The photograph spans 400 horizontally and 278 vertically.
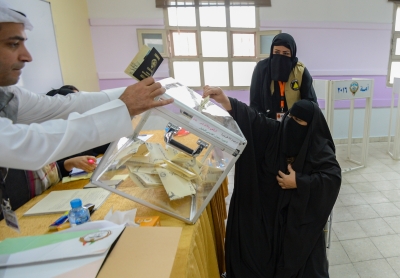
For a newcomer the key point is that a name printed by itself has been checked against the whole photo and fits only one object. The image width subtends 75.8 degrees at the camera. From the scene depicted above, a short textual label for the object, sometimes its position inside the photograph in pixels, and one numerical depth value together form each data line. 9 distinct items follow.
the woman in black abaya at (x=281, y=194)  1.31
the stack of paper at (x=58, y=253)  0.62
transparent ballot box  0.90
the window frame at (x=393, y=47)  4.24
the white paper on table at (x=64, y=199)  1.16
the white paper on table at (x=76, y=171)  1.59
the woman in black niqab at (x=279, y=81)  2.41
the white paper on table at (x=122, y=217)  0.97
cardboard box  0.64
